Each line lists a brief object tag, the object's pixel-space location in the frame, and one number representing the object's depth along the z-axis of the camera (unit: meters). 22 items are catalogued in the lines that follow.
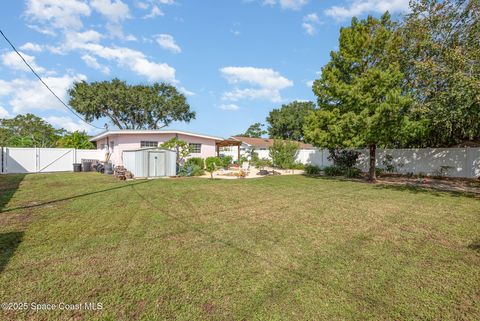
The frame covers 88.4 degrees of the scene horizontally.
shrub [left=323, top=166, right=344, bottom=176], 17.11
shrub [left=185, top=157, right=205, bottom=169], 17.74
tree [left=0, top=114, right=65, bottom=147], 36.25
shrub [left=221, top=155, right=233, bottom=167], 19.98
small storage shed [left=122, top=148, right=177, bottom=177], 13.66
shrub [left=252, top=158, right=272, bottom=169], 20.22
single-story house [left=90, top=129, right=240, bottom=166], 17.05
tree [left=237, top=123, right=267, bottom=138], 55.22
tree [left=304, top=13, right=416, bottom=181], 11.73
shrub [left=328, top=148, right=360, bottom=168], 18.06
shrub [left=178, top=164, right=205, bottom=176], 15.09
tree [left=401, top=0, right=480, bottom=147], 8.60
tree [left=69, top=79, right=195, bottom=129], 27.88
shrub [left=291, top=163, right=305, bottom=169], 21.27
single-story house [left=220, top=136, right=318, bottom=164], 22.14
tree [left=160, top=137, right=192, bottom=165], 15.70
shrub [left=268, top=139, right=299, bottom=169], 21.12
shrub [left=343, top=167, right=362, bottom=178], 16.08
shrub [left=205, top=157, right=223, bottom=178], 18.05
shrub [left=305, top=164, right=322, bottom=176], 17.89
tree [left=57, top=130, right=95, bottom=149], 22.88
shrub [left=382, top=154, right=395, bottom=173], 16.82
